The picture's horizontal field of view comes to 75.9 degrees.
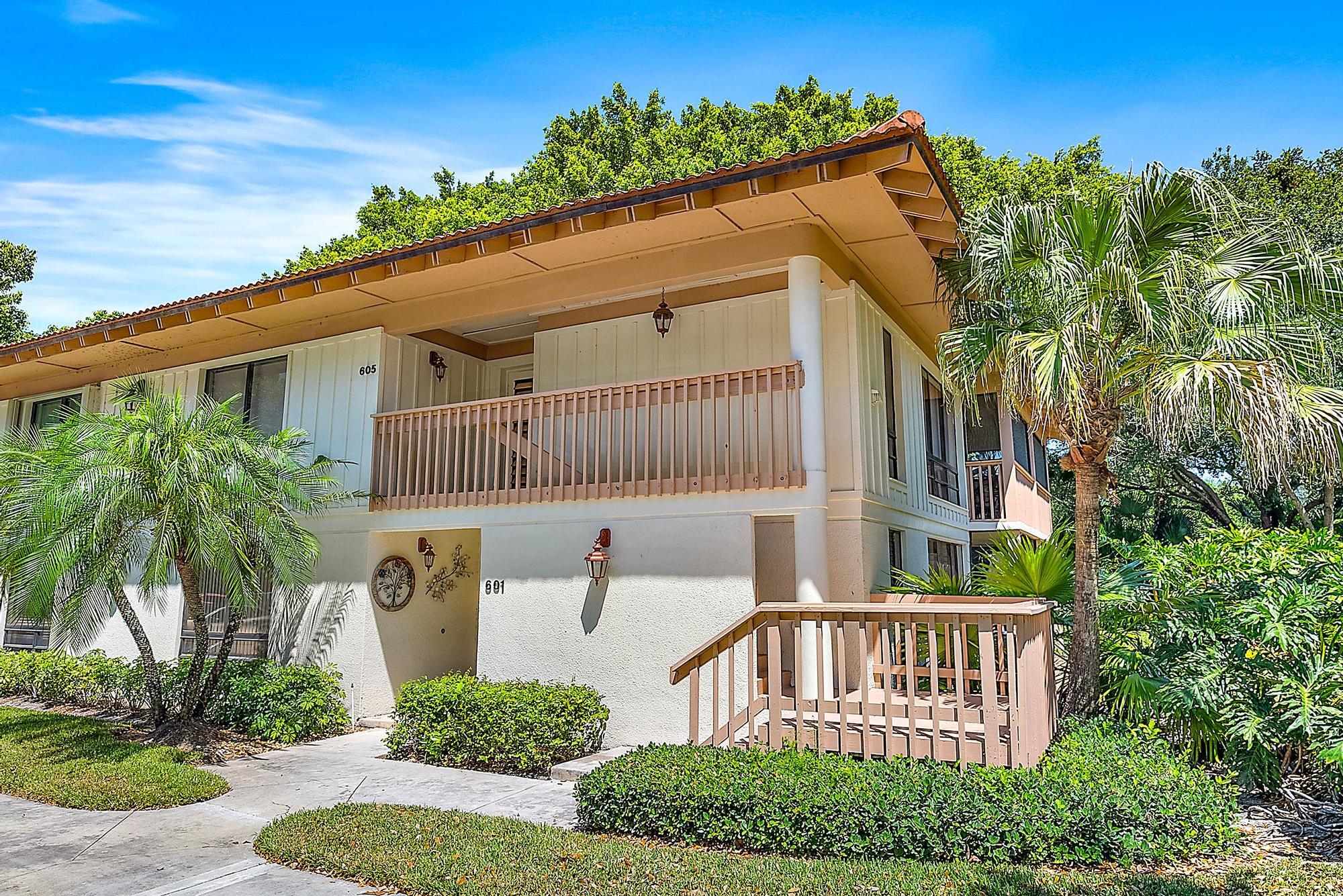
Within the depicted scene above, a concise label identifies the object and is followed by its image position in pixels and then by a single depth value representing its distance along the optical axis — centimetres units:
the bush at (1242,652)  591
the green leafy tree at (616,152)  2561
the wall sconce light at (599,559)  875
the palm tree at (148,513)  783
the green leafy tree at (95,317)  2813
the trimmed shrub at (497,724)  806
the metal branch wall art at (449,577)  1112
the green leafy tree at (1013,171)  2156
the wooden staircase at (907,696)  569
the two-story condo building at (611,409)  830
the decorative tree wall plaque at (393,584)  1054
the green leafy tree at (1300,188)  1833
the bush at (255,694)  938
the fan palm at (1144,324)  634
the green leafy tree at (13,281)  2533
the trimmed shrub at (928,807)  493
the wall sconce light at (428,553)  1095
